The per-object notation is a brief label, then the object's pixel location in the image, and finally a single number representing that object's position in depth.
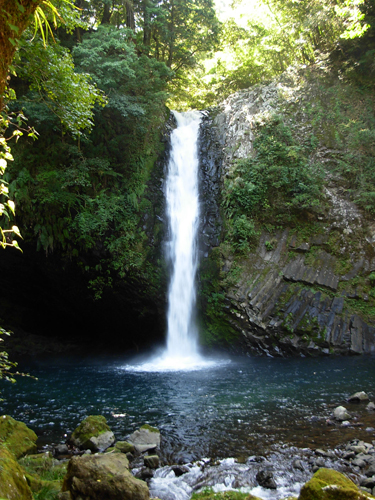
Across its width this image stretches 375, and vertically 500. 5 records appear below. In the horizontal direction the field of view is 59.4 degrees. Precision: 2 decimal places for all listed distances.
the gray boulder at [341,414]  5.76
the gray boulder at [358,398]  6.68
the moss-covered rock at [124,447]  4.75
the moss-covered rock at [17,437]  4.43
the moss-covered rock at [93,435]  4.91
